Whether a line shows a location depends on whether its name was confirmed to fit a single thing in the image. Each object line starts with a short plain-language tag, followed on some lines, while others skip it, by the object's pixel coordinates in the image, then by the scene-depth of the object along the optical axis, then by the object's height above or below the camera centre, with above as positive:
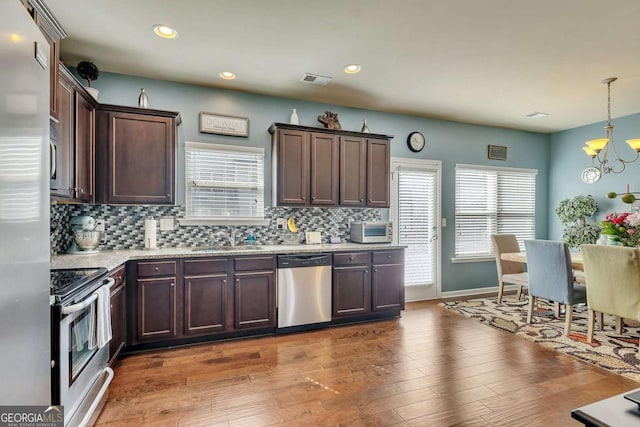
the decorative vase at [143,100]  3.36 +1.15
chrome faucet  3.86 -0.28
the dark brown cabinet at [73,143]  2.42 +0.57
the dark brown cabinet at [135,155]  3.17 +0.56
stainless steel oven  1.57 -0.73
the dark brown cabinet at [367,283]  3.81 -0.85
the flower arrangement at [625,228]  3.25 -0.16
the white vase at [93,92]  3.00 +1.12
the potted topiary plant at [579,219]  4.96 -0.09
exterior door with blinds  4.87 -0.12
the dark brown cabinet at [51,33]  1.85 +1.11
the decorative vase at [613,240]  3.55 -0.30
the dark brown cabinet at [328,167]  3.87 +0.57
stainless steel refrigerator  0.93 +0.00
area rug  2.93 -1.32
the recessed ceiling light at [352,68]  3.32 +1.49
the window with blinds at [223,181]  3.77 +0.36
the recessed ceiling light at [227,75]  3.50 +1.49
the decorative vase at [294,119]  4.04 +1.16
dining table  3.60 -0.56
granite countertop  2.60 -0.41
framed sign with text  3.81 +1.04
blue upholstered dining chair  3.42 -0.68
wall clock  4.91 +1.08
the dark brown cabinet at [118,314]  2.63 -0.88
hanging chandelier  4.63 +0.83
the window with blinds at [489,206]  5.30 +0.12
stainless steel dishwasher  3.54 -0.86
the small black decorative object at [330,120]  4.21 +1.19
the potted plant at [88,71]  3.10 +1.34
